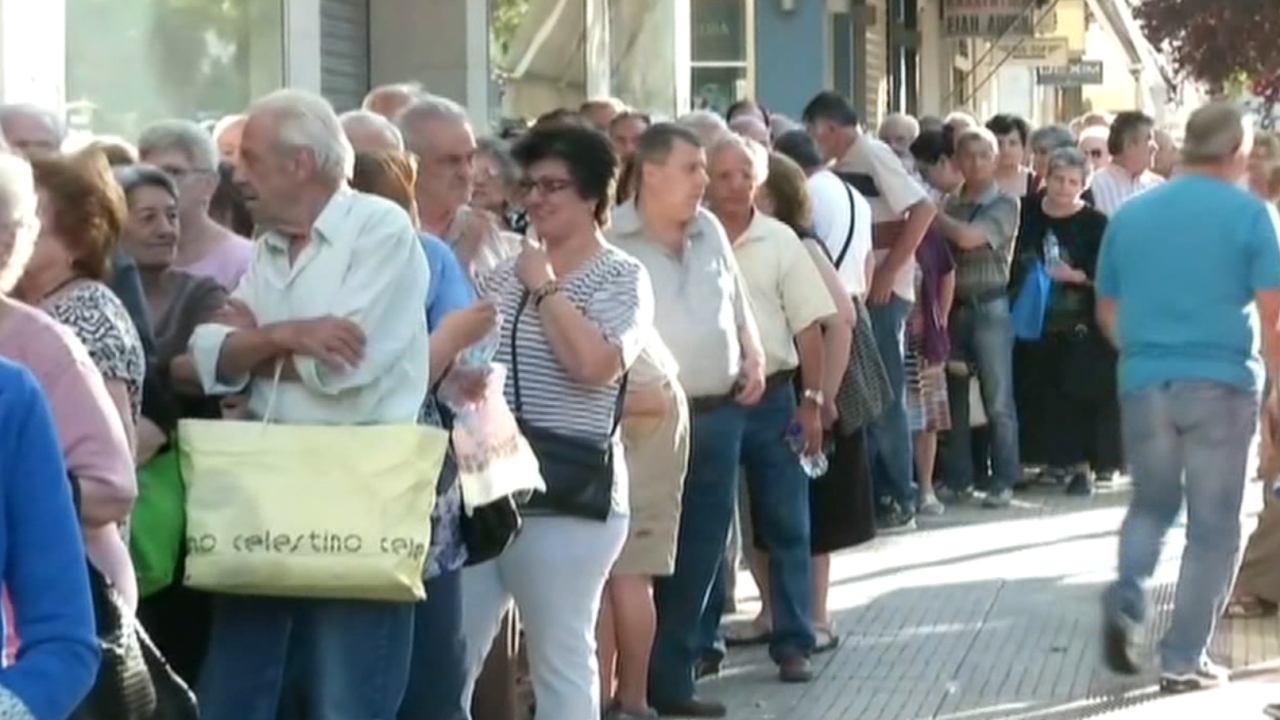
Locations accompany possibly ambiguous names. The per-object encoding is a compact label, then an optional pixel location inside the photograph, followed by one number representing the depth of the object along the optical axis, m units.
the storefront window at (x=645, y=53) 19.19
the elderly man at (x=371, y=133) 7.00
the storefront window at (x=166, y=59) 11.78
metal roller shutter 15.05
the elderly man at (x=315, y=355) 6.03
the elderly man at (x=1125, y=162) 16.08
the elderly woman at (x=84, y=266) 5.51
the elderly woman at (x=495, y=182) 8.60
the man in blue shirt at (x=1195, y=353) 9.23
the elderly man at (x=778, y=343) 9.41
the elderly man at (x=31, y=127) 7.88
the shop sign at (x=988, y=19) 30.66
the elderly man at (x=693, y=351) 8.65
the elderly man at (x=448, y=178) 7.42
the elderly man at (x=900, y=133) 15.55
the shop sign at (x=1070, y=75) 38.84
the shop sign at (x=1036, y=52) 35.12
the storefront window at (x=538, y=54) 17.03
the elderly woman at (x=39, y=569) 3.69
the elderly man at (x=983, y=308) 14.76
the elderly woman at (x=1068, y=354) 15.40
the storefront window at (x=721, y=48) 24.86
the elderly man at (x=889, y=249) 12.71
